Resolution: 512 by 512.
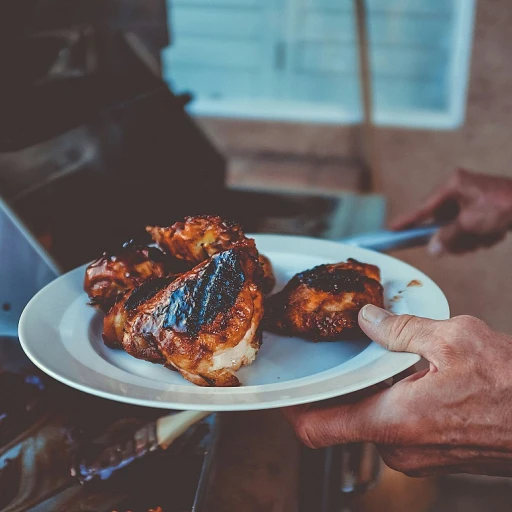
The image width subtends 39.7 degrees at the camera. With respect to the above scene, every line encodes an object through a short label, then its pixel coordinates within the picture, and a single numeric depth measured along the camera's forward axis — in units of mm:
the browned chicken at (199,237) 465
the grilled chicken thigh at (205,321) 393
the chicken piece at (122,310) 430
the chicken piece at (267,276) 498
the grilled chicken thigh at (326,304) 451
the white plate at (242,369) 366
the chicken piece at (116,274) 462
